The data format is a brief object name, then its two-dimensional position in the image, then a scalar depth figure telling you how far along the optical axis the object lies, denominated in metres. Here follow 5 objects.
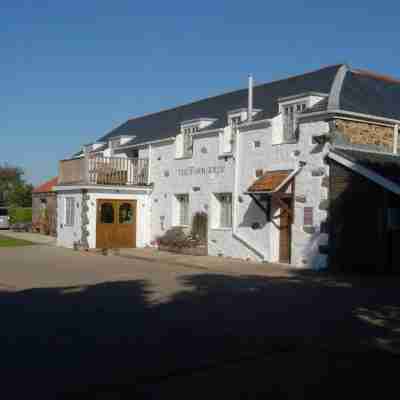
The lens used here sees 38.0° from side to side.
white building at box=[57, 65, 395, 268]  16.67
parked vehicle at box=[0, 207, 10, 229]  42.53
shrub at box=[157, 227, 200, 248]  21.11
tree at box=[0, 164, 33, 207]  50.62
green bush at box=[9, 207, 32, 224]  42.43
